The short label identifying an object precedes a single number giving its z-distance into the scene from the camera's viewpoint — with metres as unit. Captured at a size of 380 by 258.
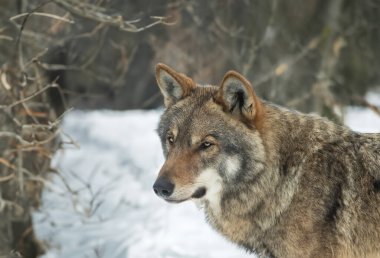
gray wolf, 9.10
